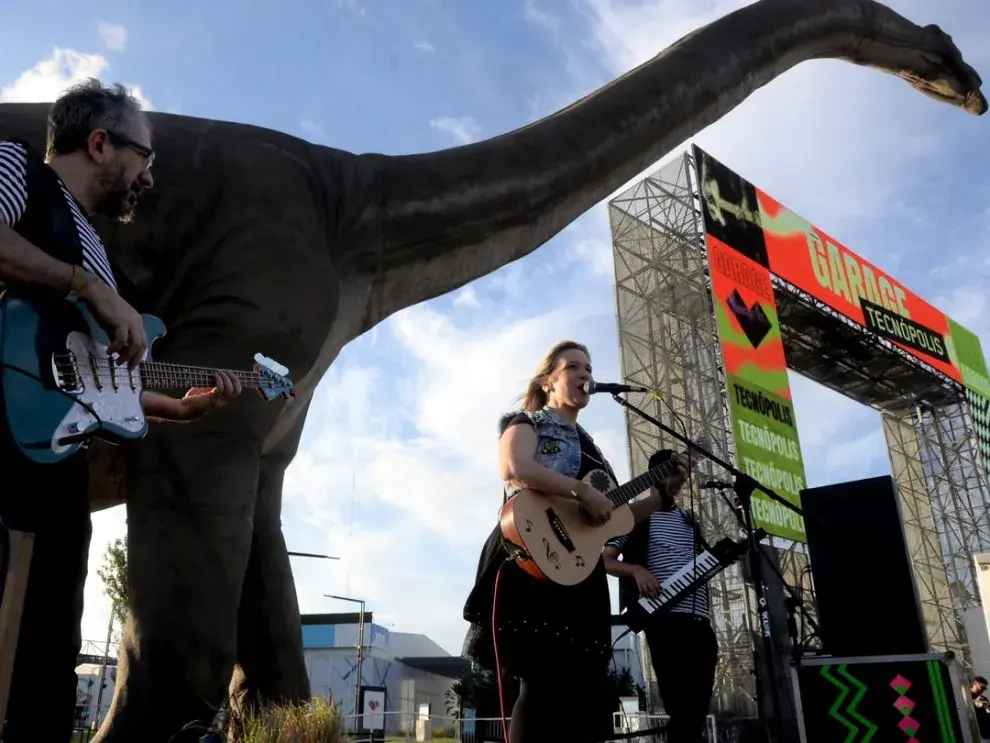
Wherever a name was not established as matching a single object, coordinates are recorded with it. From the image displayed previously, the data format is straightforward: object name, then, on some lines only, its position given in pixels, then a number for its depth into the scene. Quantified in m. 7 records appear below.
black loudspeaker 3.49
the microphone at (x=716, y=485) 3.79
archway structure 13.39
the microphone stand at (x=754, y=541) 3.25
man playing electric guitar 1.44
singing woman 2.19
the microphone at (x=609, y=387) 2.88
